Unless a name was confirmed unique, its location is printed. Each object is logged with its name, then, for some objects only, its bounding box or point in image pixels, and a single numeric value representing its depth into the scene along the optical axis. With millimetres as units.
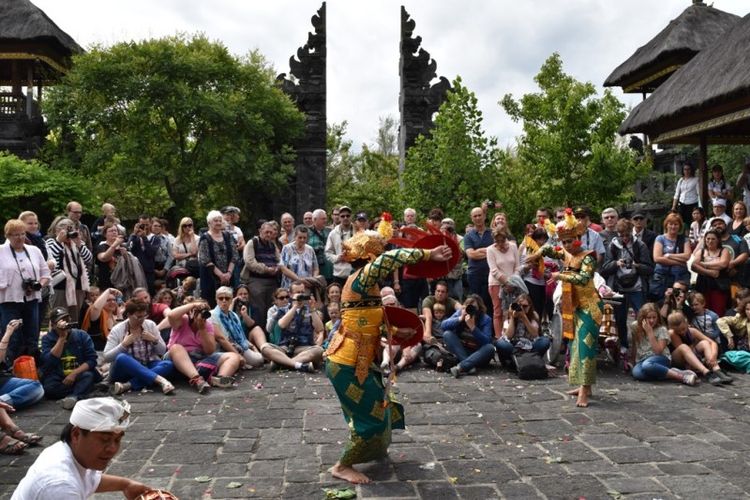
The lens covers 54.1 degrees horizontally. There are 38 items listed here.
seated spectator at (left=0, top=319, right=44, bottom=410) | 7285
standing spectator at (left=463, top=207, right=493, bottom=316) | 10297
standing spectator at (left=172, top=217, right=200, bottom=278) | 10906
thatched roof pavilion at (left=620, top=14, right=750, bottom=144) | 12727
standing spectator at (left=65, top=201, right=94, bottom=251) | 10135
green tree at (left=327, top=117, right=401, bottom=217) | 21266
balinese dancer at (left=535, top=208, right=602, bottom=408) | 7484
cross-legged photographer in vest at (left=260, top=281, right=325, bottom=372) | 9312
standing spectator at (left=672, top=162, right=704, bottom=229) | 14000
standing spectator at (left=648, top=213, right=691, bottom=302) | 10086
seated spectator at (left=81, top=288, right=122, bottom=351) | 9266
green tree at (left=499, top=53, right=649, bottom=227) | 17516
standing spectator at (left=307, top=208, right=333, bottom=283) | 11148
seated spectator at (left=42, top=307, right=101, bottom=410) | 7738
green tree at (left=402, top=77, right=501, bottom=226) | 14789
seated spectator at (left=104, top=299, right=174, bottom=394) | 8117
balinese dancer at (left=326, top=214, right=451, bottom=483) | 5305
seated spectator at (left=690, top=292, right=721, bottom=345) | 9203
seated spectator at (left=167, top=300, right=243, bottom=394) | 8476
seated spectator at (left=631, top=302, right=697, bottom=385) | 8492
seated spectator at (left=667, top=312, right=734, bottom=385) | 8539
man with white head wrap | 3049
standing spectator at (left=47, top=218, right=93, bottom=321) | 9414
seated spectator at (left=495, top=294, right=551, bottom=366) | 9133
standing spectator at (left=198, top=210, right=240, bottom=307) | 10258
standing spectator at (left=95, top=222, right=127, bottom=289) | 10203
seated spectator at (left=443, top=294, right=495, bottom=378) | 9094
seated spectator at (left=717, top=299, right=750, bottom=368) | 9117
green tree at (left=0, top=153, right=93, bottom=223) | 18172
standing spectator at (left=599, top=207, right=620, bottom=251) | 10172
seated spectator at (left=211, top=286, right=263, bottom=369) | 9094
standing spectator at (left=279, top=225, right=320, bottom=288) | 10406
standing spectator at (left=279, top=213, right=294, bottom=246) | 11688
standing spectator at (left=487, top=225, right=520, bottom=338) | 9750
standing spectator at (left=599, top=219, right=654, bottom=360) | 9773
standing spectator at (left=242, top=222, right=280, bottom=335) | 10281
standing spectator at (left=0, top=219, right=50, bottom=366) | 8141
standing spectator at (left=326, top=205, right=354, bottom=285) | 10672
